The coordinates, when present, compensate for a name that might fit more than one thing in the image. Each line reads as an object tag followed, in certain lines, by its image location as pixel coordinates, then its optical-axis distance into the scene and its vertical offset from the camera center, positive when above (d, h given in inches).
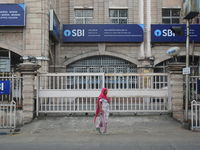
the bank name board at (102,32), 657.0 +122.9
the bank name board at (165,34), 660.7 +118.8
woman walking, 288.5 -36.9
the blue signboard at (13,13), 535.2 +141.1
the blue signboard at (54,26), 556.0 +124.2
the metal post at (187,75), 328.5 +4.9
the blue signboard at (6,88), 355.9 -13.9
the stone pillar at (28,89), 363.1 -15.7
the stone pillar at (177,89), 365.4 -15.3
